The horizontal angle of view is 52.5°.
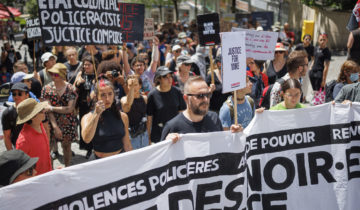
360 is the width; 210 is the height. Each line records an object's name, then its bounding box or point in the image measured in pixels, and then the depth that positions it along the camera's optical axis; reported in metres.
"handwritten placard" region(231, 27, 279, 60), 5.79
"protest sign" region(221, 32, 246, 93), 3.18
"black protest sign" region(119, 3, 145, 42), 6.55
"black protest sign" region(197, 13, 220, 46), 5.55
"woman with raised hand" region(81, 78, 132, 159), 3.79
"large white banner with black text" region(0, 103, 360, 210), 2.56
